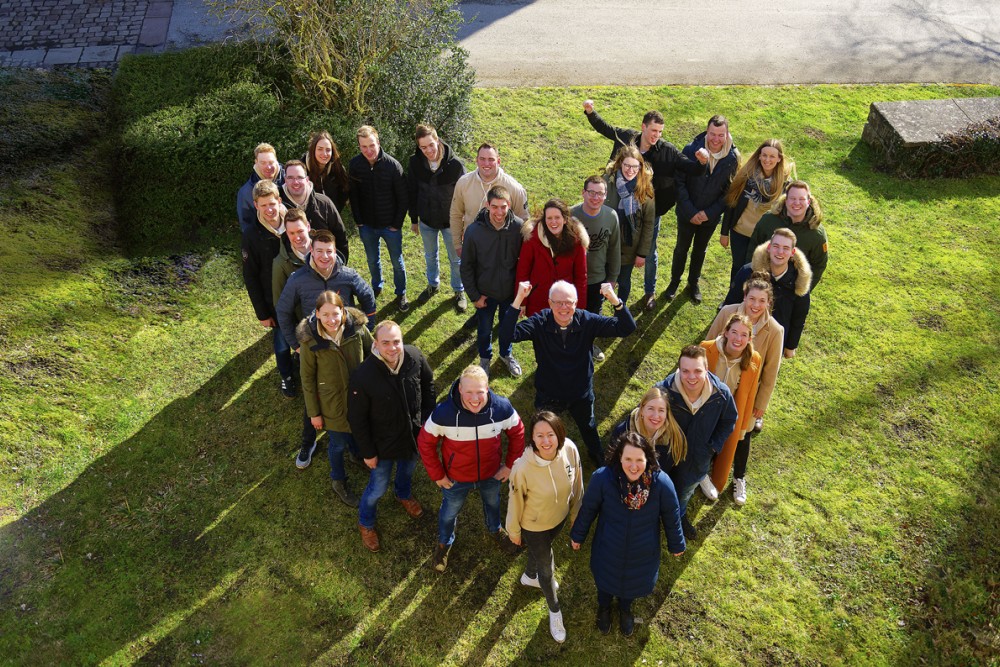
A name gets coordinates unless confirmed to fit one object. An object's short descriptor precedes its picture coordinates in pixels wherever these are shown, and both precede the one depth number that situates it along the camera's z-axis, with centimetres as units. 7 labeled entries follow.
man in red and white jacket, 493
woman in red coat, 624
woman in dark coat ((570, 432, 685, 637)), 460
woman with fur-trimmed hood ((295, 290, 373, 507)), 543
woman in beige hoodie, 470
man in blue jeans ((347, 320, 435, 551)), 520
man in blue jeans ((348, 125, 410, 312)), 749
